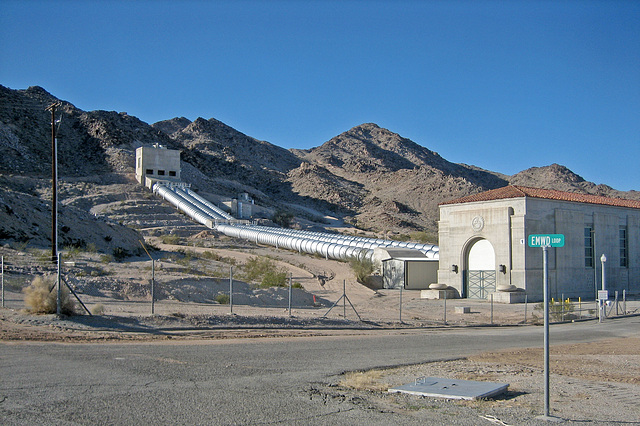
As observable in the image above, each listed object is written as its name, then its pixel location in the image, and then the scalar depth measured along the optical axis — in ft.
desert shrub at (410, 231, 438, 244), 225.56
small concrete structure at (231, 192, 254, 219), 278.26
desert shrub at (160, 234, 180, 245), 185.16
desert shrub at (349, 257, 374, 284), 137.28
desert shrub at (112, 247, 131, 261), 121.15
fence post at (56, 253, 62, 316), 60.08
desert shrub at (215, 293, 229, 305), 84.93
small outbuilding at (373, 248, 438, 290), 136.15
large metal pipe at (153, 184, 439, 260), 162.40
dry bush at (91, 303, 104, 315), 63.10
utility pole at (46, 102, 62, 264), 94.53
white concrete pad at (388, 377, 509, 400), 31.53
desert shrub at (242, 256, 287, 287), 107.65
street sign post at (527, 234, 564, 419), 27.17
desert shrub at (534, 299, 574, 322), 93.71
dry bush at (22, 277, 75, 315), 61.21
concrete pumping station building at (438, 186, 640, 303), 116.26
